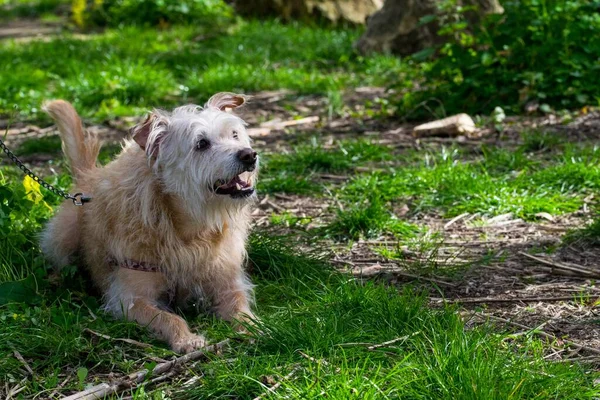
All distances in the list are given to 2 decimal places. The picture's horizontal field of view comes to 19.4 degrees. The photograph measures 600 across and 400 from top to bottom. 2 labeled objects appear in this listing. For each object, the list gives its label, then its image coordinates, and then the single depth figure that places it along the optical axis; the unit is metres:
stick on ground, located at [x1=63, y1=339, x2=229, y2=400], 6.68
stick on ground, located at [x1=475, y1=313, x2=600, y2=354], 7.12
